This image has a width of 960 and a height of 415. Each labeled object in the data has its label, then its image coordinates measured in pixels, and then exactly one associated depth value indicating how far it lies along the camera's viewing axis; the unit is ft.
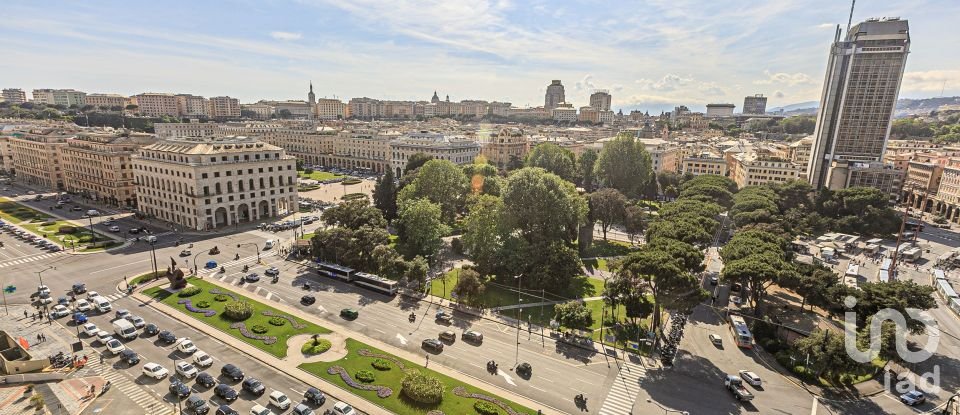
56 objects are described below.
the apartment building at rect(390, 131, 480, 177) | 568.82
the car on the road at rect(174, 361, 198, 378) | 159.02
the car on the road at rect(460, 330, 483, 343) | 188.14
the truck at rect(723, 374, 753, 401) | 151.64
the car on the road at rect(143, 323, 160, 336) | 188.50
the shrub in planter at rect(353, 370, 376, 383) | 158.81
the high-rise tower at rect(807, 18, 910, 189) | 419.95
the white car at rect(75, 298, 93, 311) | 209.87
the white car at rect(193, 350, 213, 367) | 166.81
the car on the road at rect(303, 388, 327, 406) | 146.44
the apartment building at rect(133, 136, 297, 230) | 341.21
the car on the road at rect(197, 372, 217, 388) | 154.61
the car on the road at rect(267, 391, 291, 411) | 143.95
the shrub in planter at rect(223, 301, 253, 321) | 201.57
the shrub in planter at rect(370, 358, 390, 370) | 166.61
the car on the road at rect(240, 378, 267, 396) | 151.23
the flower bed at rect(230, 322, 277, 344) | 184.85
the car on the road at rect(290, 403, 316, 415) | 139.24
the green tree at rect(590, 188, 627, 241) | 328.62
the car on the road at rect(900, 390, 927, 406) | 154.10
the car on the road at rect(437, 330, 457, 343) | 188.55
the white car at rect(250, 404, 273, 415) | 138.45
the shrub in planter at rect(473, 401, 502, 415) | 143.23
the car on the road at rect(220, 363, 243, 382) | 158.61
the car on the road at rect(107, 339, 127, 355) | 174.09
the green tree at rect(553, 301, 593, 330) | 190.60
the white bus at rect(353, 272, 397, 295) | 233.14
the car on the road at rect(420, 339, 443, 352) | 181.06
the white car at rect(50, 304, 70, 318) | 202.54
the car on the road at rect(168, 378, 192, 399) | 147.84
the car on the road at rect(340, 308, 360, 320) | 207.00
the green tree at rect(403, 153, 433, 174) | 492.13
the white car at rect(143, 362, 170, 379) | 158.20
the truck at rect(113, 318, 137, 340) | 184.85
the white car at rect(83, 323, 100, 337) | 187.93
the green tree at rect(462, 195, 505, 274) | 246.06
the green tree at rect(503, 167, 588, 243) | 255.09
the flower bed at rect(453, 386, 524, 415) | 145.59
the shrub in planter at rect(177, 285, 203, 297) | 225.60
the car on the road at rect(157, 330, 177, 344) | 182.29
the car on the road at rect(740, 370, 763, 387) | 162.35
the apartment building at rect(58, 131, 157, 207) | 407.44
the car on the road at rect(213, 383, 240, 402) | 147.23
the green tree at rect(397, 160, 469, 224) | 346.33
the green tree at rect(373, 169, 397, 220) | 351.25
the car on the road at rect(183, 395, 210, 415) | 140.77
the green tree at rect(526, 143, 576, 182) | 517.96
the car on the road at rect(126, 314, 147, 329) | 194.18
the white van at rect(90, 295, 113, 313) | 209.36
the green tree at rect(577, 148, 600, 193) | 532.73
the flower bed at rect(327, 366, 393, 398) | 152.44
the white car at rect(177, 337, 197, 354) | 174.50
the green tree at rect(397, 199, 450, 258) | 264.72
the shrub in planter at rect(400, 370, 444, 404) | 146.41
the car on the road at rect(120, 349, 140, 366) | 168.25
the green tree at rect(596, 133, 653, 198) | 467.11
